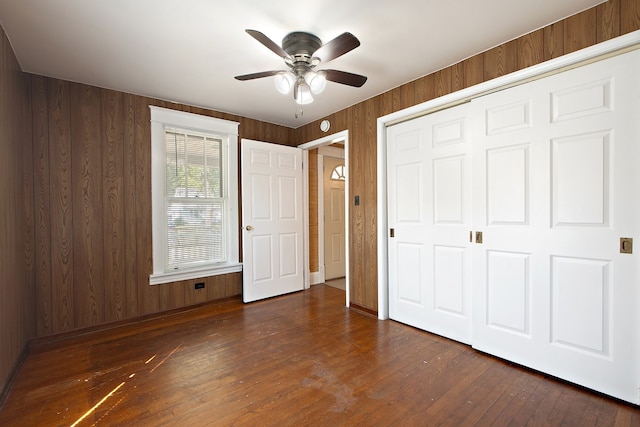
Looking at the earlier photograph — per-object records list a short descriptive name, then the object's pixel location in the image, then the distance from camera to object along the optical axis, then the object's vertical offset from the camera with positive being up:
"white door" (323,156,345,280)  5.19 -0.15
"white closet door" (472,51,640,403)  1.81 -0.11
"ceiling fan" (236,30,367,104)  2.14 +1.06
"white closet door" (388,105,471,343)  2.66 -0.14
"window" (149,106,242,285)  3.41 +0.20
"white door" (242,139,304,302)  3.93 -0.13
